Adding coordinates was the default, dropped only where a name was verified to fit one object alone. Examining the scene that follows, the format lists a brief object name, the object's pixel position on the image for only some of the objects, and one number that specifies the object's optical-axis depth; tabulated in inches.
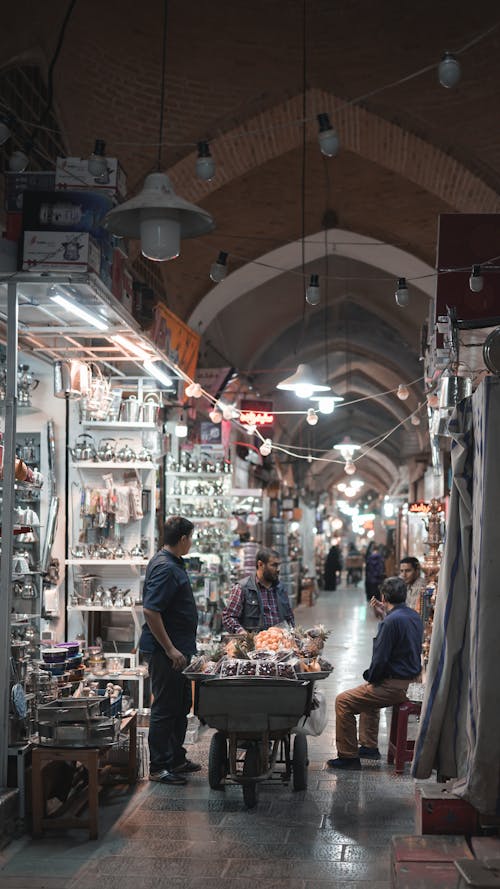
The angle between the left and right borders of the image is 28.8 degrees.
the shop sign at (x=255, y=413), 488.0
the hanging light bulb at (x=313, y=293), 331.5
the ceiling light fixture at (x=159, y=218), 171.8
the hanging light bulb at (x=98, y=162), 214.4
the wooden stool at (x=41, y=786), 192.5
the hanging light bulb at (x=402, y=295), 328.0
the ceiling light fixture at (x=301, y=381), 330.3
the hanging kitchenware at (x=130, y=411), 312.3
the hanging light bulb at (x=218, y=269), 316.2
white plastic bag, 246.5
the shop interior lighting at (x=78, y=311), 216.1
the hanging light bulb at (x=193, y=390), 336.1
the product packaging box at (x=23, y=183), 213.5
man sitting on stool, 253.0
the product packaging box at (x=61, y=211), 207.9
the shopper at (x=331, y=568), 1232.2
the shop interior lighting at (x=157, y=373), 300.3
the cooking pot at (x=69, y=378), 286.8
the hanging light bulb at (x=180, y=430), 419.5
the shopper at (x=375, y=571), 720.5
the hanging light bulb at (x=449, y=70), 231.6
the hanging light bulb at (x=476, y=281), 251.4
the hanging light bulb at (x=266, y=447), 394.7
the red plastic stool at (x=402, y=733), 250.5
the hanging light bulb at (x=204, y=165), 233.3
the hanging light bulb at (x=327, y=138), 235.8
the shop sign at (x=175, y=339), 295.3
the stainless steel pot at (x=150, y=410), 313.4
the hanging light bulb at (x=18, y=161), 231.0
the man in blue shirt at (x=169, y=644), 237.0
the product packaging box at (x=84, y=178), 216.4
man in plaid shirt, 276.8
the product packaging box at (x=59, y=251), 204.7
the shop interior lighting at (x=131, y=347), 267.5
